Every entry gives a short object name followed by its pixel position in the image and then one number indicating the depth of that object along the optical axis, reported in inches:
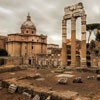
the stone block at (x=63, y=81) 334.1
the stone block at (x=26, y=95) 269.1
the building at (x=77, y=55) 840.3
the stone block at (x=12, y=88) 302.2
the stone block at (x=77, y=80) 347.8
